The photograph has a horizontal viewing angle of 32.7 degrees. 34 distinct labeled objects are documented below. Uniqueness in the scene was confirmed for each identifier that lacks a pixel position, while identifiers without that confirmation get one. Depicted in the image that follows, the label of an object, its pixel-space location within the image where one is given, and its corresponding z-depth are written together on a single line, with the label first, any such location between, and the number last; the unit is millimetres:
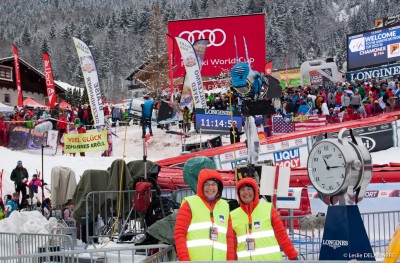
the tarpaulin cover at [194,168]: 8703
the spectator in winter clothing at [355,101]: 23484
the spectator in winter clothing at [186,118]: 27688
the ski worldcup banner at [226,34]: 35125
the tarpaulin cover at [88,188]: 11078
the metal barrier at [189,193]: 11641
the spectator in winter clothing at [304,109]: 24589
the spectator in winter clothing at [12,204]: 17781
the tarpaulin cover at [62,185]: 14234
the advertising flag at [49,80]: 31609
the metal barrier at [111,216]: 10820
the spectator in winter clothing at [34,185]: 19641
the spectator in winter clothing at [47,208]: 16172
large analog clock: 6398
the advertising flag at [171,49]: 32875
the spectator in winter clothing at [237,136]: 20436
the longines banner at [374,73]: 39394
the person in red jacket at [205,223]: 6078
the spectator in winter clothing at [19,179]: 19823
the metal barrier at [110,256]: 7105
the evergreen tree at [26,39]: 149625
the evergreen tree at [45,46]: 117125
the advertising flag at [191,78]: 26062
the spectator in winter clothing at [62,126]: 26094
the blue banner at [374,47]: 43219
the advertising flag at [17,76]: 33656
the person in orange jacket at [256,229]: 6156
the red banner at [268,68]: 42275
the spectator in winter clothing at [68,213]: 14352
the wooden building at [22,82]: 57062
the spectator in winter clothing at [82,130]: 24597
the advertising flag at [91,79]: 24094
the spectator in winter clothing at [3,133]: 26156
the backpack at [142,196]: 10188
